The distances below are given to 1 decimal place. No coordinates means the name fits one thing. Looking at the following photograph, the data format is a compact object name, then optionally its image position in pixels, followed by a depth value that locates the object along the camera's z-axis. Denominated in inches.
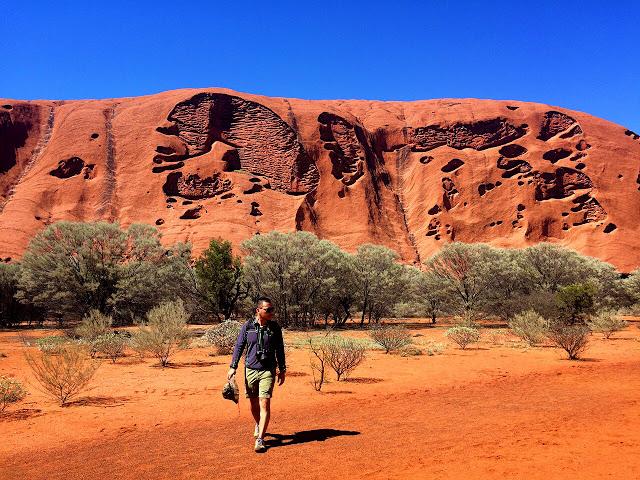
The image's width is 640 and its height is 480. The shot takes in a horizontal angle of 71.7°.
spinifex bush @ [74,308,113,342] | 696.4
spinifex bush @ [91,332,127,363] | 549.6
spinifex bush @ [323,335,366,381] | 410.3
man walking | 214.7
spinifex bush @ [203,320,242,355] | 631.8
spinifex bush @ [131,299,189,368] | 523.8
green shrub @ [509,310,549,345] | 670.5
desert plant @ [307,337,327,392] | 357.5
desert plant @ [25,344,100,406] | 318.3
